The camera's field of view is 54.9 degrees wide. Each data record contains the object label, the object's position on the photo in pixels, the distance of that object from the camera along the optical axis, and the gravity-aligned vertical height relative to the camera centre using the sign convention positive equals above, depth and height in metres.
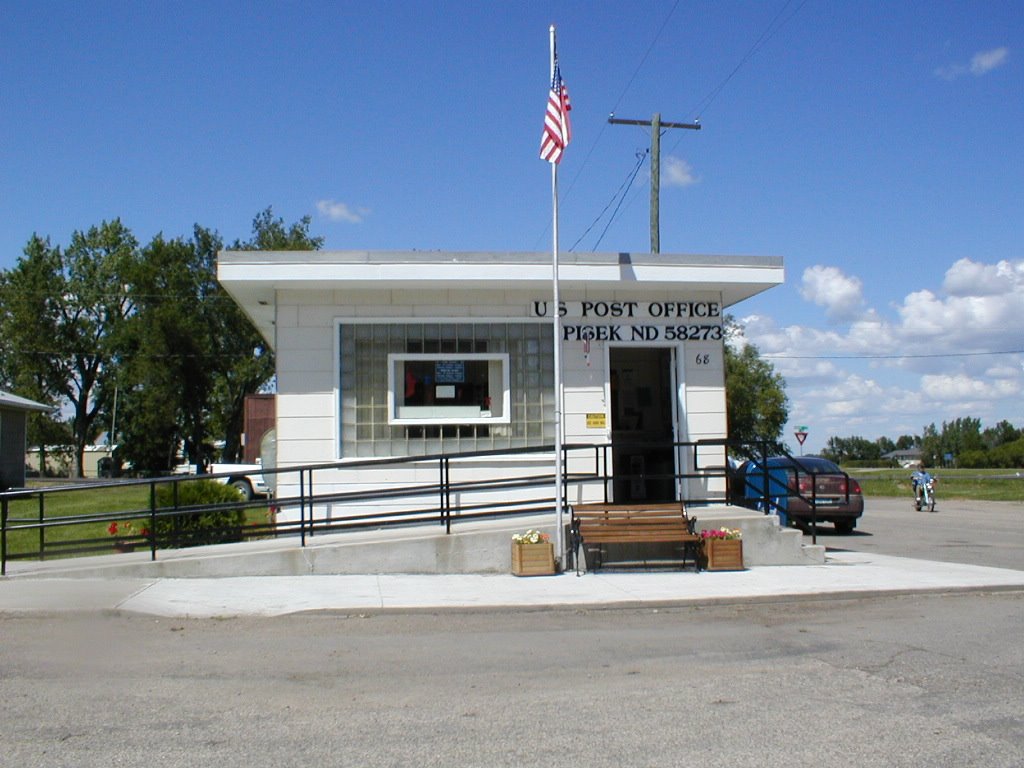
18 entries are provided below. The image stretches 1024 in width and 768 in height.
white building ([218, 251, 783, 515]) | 13.61 +1.57
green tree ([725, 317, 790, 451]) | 52.09 +2.91
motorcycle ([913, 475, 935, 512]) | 30.80 -1.52
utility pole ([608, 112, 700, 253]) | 24.91 +7.48
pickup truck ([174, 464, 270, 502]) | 31.48 -0.86
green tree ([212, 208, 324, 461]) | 59.34 +5.38
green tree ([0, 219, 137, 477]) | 65.12 +9.81
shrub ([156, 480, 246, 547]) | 12.94 -0.83
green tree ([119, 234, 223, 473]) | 58.47 +6.19
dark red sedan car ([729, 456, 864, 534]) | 20.73 -1.07
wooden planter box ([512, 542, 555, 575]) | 11.93 -1.29
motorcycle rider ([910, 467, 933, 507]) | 30.76 -1.10
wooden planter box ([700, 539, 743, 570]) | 12.29 -1.31
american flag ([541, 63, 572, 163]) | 12.52 +4.17
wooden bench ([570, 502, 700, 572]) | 12.11 -0.95
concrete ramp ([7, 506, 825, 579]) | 11.66 -1.21
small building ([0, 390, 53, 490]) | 35.41 +0.90
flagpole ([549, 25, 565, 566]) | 12.17 +1.32
